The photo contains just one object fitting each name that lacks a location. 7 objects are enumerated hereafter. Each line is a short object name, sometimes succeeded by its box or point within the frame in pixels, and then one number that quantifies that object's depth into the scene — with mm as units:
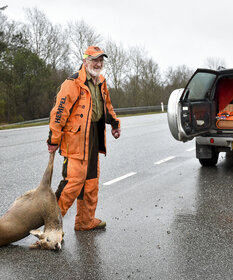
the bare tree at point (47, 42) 40594
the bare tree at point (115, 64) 40281
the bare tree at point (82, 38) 40606
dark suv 6953
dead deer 3701
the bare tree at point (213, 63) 77650
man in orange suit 3980
